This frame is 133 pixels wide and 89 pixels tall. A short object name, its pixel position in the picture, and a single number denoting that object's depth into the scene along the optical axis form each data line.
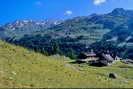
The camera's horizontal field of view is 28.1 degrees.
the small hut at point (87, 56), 158.59
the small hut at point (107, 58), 148.00
